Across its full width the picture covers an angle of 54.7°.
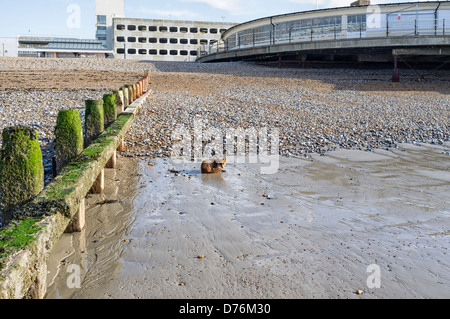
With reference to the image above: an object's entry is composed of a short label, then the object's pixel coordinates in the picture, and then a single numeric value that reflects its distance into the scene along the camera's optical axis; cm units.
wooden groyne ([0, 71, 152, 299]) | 278
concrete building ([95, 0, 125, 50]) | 8144
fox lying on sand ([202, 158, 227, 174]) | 739
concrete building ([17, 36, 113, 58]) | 6718
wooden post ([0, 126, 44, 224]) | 369
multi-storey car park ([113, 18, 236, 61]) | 7419
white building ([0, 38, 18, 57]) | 6821
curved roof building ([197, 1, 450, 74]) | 2523
